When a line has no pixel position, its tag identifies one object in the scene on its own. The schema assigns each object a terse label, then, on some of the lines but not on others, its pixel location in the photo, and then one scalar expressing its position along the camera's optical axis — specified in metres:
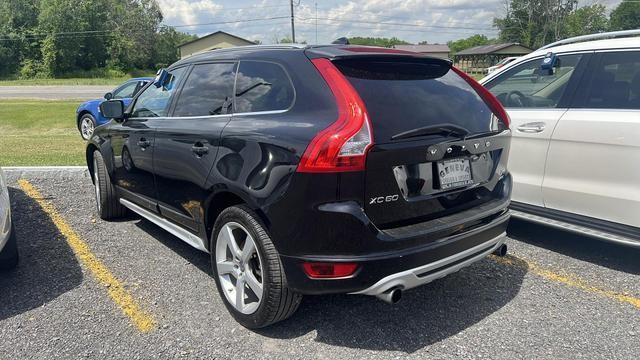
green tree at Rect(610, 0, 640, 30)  92.90
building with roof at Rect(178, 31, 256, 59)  58.47
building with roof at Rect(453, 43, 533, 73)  61.88
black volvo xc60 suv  2.56
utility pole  45.50
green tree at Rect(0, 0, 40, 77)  56.91
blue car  12.07
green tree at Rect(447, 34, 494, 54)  118.85
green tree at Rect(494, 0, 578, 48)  77.50
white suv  3.74
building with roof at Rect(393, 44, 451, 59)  86.69
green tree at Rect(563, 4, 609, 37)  87.56
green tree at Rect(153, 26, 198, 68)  67.06
